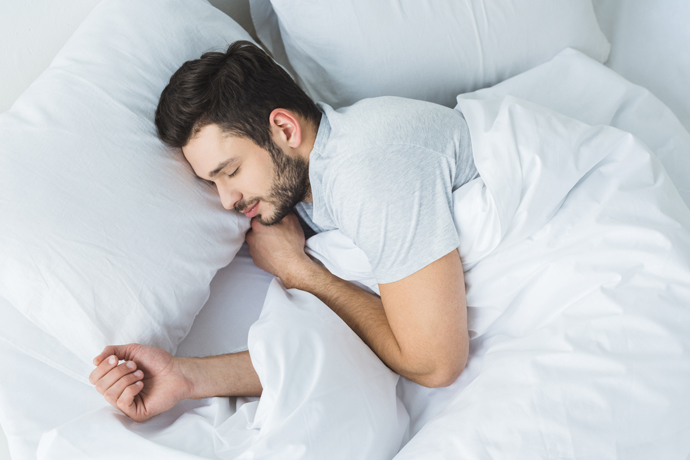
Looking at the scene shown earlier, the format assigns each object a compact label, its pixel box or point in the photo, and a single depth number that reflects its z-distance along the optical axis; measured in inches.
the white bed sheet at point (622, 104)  30.1
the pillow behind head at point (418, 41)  41.4
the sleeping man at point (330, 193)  32.4
